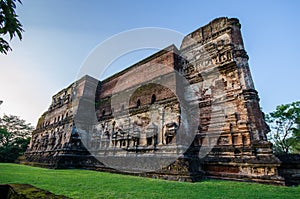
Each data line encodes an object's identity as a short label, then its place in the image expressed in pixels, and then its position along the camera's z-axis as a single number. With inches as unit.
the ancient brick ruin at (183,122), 313.0
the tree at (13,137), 884.6
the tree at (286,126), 786.8
